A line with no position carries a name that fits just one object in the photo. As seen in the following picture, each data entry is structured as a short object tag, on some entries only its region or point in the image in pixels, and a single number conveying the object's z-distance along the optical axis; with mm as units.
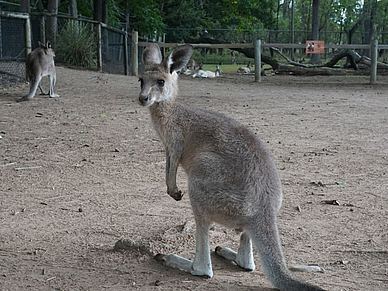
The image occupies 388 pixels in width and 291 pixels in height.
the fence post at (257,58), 15133
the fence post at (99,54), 15333
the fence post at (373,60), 14642
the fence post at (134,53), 15656
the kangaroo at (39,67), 9617
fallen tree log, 17531
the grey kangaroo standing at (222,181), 2559
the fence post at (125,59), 17047
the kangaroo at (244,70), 20609
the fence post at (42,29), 13258
